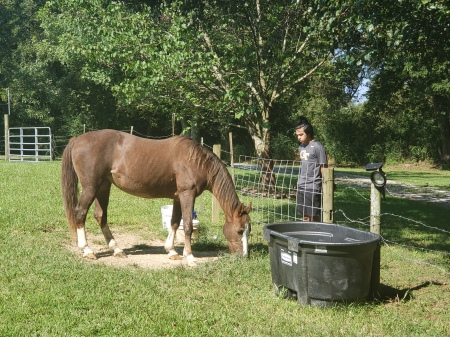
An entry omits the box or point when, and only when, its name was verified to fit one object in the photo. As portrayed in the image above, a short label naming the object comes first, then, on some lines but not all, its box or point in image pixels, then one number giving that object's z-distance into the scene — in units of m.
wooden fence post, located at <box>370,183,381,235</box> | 5.31
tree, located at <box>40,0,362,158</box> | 10.55
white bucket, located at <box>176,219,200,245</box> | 7.27
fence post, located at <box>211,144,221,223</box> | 8.59
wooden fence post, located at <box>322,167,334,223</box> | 5.87
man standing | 6.37
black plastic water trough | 4.30
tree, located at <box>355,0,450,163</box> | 5.54
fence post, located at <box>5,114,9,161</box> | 21.16
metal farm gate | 23.09
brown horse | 6.33
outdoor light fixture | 5.09
